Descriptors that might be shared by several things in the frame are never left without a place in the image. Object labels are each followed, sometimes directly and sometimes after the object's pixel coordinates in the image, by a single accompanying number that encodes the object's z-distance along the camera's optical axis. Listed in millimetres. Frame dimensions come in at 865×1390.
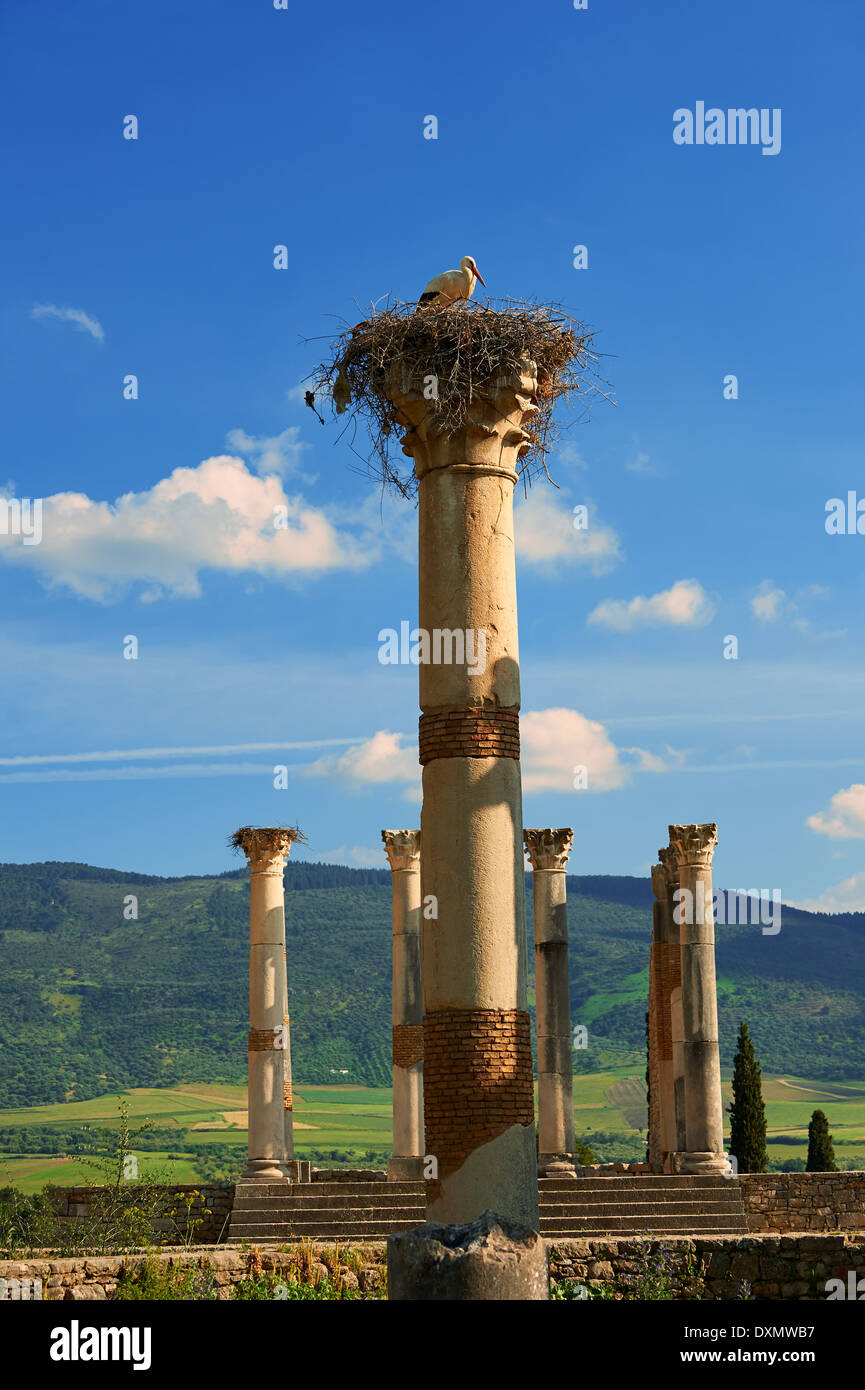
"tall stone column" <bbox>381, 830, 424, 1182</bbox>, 30891
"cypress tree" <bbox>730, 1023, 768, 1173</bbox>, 41250
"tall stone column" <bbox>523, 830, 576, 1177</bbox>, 28359
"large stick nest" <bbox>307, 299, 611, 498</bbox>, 15023
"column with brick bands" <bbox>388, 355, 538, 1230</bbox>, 13617
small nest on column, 29391
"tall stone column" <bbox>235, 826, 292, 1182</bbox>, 28547
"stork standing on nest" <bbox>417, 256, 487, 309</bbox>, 15672
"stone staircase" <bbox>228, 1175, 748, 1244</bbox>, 24250
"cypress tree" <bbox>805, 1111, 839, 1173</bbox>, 45656
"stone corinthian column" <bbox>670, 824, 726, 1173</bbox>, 27406
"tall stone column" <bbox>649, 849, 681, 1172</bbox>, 31016
